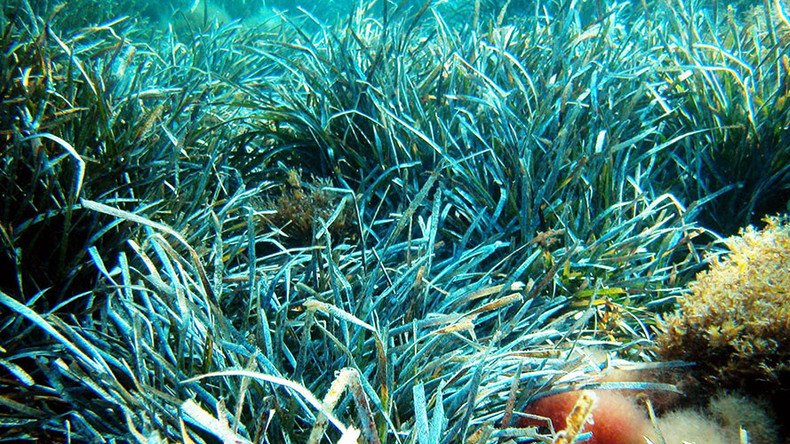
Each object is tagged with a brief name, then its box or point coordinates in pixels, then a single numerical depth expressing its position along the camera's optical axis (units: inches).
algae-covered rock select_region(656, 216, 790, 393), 22.1
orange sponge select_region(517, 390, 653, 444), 22.7
